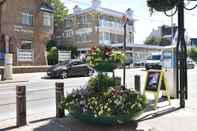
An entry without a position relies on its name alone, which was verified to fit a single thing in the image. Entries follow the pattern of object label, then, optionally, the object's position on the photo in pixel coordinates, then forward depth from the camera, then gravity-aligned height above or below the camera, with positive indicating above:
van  19.62 +0.36
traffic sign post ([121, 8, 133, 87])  7.72 +1.89
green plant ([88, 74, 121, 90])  4.14 -0.38
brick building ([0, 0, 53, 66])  18.61 +3.75
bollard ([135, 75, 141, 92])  6.21 -0.61
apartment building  31.62 +6.58
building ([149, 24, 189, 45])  45.22 +8.21
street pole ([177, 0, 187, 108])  5.44 +0.33
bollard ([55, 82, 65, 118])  4.53 -0.77
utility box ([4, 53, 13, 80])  12.53 -0.12
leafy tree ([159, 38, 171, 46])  41.08 +5.16
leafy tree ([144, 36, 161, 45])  47.38 +6.04
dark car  13.83 -0.37
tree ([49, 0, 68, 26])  33.18 +9.37
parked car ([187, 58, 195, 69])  22.36 +0.00
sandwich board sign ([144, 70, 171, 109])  5.43 -0.52
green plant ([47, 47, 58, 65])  22.24 +0.94
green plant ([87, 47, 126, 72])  4.17 +0.13
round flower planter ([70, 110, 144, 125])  3.86 -1.11
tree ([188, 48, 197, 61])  40.60 +2.13
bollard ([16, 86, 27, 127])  4.12 -0.87
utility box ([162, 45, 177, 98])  6.40 -0.10
